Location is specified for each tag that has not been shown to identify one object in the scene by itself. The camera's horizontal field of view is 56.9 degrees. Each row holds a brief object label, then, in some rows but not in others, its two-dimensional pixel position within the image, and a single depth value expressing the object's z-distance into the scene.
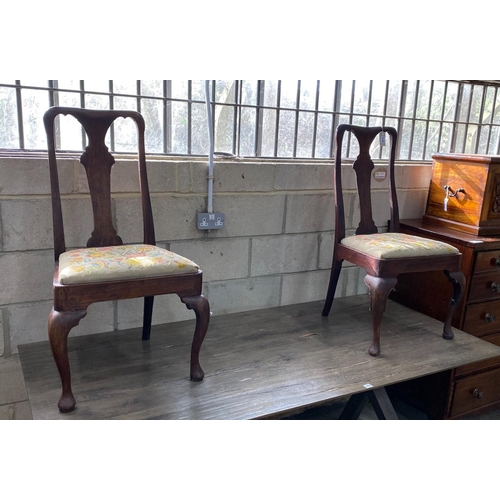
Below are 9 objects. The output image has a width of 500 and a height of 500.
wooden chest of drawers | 2.31
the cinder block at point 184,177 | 2.08
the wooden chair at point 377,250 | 1.95
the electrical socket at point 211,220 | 2.15
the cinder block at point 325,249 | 2.54
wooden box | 2.39
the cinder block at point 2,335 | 1.86
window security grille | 1.96
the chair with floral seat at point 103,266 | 1.45
